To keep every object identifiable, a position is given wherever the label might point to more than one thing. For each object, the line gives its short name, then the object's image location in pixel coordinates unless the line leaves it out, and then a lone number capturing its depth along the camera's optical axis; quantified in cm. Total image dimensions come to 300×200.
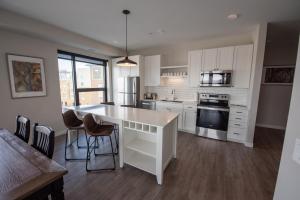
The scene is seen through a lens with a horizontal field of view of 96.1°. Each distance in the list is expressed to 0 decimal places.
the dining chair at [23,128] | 168
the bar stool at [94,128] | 217
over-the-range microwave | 344
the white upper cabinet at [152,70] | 446
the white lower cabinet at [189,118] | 383
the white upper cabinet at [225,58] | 340
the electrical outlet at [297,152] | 79
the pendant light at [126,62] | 261
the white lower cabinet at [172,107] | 402
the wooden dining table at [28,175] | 85
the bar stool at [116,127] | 361
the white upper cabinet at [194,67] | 381
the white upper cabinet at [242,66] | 323
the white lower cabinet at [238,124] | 322
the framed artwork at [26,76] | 277
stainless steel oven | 341
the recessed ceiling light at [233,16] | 246
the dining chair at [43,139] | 130
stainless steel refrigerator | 458
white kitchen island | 195
